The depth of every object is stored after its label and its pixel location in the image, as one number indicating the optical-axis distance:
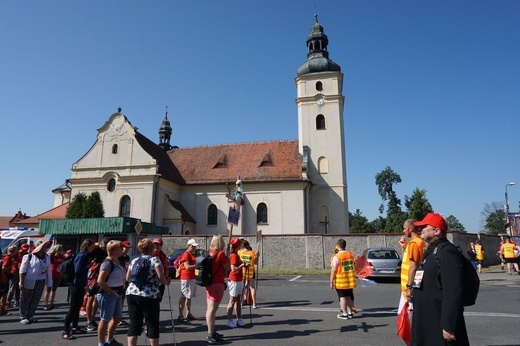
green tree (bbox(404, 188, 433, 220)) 43.53
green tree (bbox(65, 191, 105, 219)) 28.44
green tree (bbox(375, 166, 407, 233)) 65.94
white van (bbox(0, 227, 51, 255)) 18.66
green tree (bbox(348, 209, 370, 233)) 89.70
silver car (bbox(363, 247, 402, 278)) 16.64
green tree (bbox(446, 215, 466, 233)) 110.88
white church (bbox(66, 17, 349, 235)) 31.97
